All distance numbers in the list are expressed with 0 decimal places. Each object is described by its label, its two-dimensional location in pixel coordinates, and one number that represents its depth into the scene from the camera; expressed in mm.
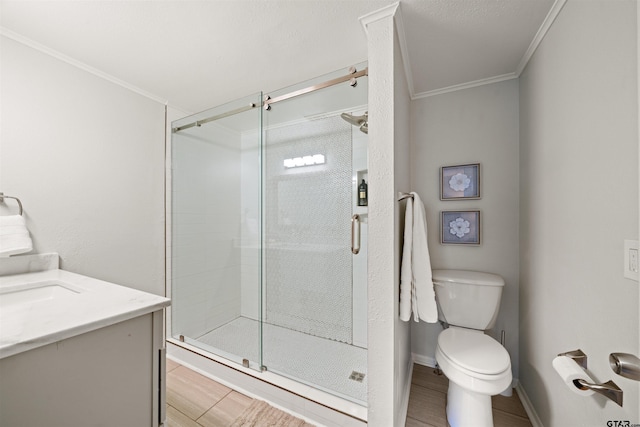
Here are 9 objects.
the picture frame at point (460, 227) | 1917
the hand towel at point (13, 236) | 1362
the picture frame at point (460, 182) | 1915
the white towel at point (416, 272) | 1413
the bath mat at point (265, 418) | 1469
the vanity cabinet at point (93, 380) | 595
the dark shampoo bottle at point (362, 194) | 1749
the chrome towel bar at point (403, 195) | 1423
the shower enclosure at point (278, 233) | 1690
